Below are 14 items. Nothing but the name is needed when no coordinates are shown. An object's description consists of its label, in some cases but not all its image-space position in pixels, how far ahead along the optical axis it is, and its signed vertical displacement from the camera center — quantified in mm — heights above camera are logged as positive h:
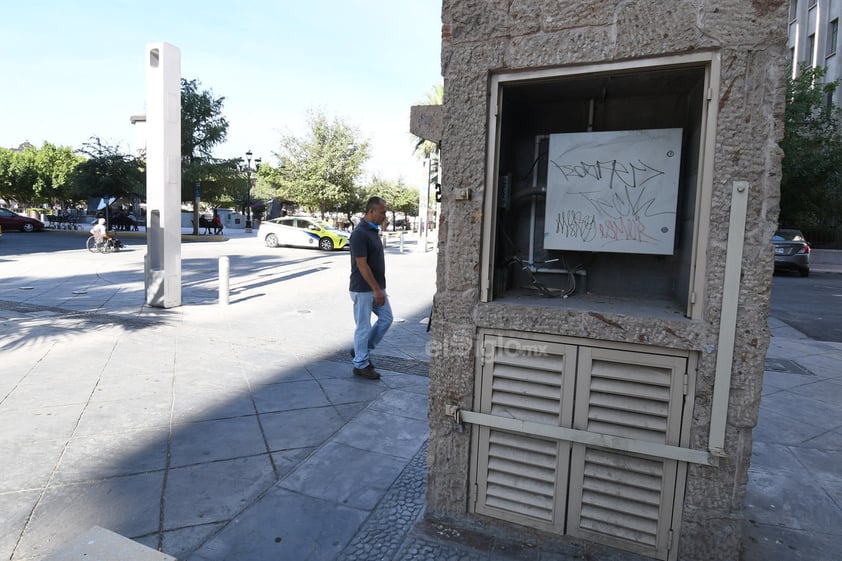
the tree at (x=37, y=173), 48688 +4271
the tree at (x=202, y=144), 30594 +4821
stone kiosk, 2385 -195
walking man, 5434 -538
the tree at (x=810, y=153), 22594 +4050
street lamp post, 36616 +3865
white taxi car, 24312 -181
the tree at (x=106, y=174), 30156 +2767
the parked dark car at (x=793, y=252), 18172 -164
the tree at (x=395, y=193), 57294 +4883
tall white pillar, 8609 +815
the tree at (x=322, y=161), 35594 +4605
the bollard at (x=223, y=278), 9344 -909
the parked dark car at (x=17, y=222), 31000 -183
